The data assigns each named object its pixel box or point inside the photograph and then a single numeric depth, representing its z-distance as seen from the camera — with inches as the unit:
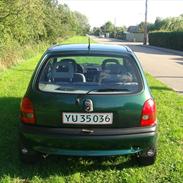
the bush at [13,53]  451.8
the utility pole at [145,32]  1613.9
